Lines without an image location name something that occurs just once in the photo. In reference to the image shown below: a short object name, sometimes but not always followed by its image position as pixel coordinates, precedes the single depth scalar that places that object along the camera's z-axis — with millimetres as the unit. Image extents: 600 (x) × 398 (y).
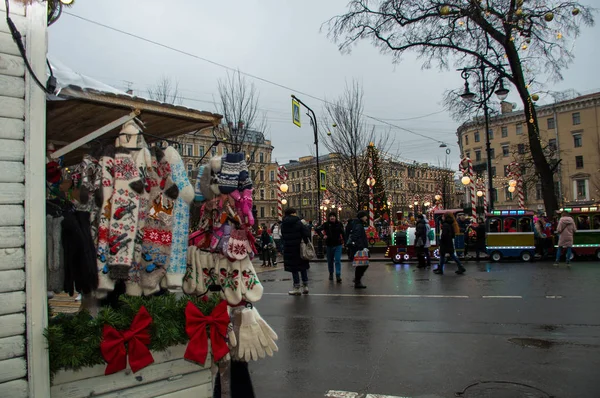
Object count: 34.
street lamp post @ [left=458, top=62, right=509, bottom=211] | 18227
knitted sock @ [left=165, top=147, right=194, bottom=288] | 3752
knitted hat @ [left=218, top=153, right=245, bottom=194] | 4140
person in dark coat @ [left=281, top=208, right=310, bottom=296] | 10211
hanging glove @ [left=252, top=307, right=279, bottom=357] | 3857
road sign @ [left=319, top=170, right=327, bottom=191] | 22703
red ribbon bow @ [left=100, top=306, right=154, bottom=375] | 3123
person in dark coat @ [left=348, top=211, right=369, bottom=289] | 10984
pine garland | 2998
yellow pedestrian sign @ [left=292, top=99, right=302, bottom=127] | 18734
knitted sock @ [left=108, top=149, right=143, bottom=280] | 3426
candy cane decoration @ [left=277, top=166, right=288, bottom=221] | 20266
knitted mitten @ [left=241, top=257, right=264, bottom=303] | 3939
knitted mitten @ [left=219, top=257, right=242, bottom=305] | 3914
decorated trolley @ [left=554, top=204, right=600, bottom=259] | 16422
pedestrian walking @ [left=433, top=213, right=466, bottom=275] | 13633
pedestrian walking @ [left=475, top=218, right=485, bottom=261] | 18094
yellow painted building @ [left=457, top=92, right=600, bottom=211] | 58531
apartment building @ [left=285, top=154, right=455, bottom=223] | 34844
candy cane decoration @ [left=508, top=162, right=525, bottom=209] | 24991
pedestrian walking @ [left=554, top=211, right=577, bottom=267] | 14836
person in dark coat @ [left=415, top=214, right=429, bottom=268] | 15724
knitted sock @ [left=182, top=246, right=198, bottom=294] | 4062
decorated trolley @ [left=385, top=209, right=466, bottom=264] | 17672
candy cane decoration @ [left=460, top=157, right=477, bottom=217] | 19359
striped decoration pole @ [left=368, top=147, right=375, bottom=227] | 20325
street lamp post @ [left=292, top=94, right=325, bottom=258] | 20922
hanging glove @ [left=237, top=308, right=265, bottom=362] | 3811
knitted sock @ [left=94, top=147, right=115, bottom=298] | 3408
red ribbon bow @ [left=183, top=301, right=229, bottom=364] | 3467
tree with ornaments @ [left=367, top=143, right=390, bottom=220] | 30531
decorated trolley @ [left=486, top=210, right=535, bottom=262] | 16938
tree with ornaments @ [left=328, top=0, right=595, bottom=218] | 18938
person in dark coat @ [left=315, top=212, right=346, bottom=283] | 12430
